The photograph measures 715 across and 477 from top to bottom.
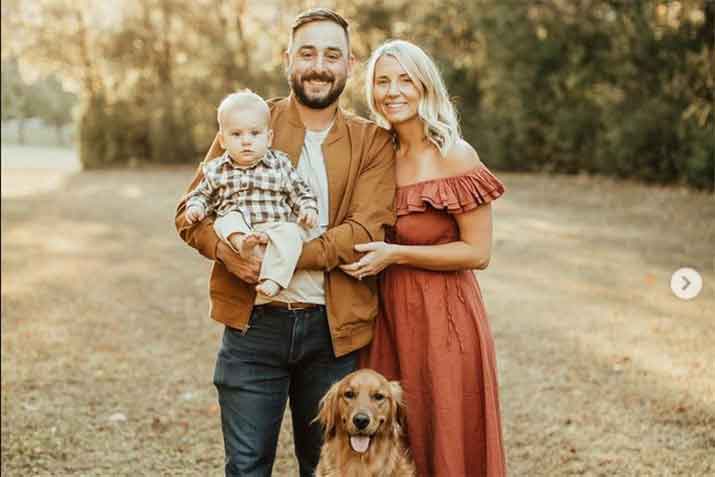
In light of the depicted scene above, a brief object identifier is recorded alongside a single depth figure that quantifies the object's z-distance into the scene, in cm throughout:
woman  346
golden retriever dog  340
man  336
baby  326
